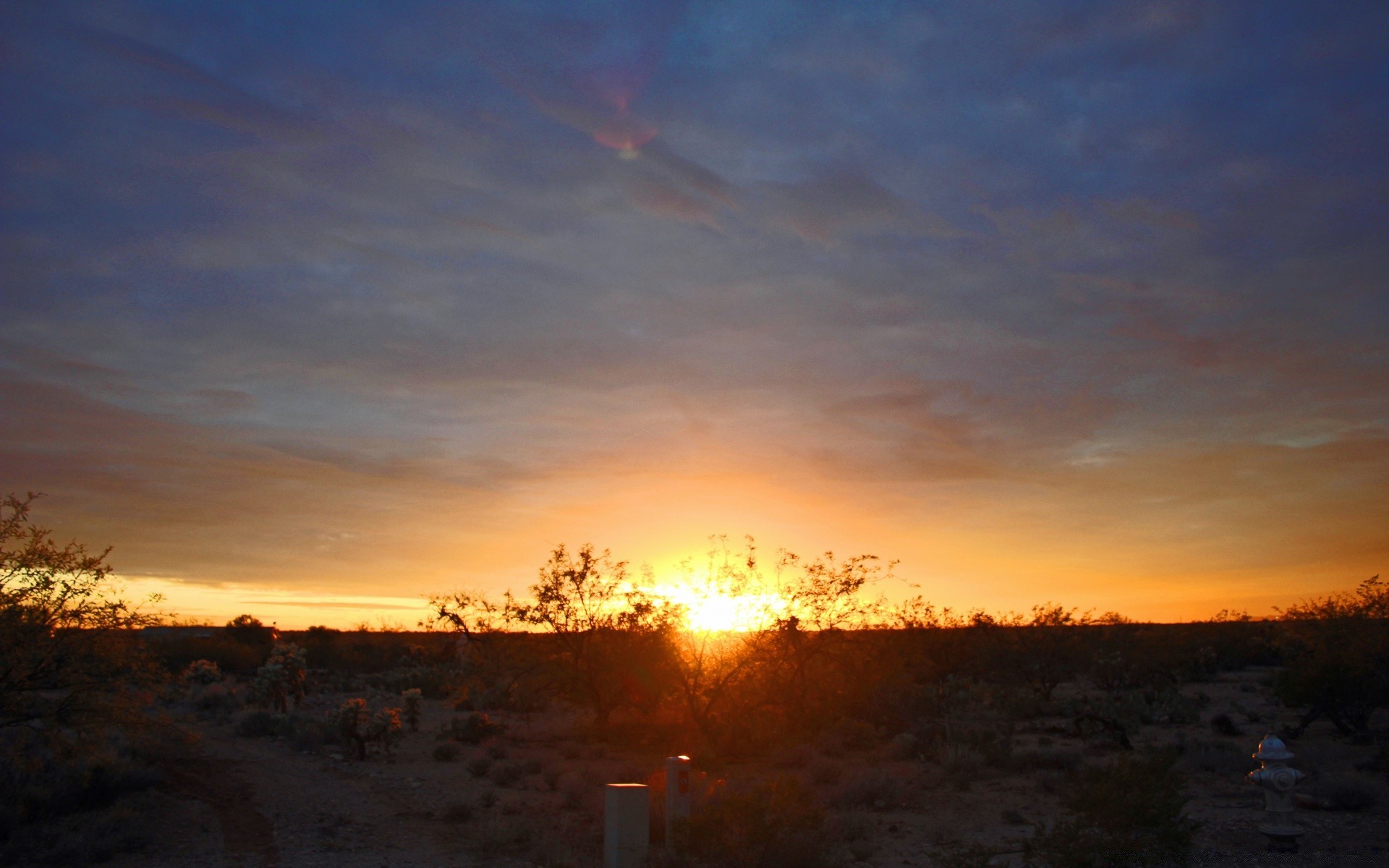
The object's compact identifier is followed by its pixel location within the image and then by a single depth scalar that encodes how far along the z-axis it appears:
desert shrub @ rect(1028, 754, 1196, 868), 11.37
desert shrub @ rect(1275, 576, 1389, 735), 21.05
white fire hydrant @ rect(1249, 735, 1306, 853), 12.53
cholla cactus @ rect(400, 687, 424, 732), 28.70
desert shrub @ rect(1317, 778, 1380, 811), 14.60
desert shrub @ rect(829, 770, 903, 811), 16.95
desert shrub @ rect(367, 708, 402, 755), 23.12
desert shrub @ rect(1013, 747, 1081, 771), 18.66
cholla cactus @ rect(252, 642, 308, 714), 29.34
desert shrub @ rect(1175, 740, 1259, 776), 17.95
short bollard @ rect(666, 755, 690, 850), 13.24
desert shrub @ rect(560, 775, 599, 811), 17.48
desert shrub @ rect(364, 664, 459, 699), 39.66
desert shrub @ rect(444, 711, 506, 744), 26.00
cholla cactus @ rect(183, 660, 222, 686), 35.56
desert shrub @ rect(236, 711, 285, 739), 25.50
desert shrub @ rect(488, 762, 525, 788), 19.84
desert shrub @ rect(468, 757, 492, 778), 20.61
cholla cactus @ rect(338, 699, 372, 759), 22.58
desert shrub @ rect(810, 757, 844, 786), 19.25
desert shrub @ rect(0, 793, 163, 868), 13.61
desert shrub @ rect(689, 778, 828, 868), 12.48
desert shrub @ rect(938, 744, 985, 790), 18.16
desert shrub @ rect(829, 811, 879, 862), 14.03
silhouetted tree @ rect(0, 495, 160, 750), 14.46
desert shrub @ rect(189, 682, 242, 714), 30.73
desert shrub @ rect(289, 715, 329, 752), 23.50
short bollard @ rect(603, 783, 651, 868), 12.78
